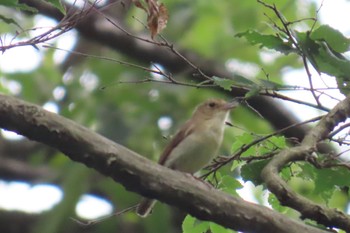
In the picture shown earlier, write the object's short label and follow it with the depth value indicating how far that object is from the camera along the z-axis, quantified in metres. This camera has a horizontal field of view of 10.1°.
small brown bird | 12.21
